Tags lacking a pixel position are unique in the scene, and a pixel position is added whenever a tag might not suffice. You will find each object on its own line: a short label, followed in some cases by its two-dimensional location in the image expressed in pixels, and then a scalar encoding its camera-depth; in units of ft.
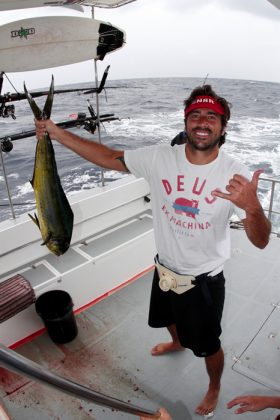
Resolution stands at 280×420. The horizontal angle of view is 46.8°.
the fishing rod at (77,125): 11.34
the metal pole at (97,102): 11.92
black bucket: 9.92
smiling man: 5.80
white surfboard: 9.39
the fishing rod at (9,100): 10.27
